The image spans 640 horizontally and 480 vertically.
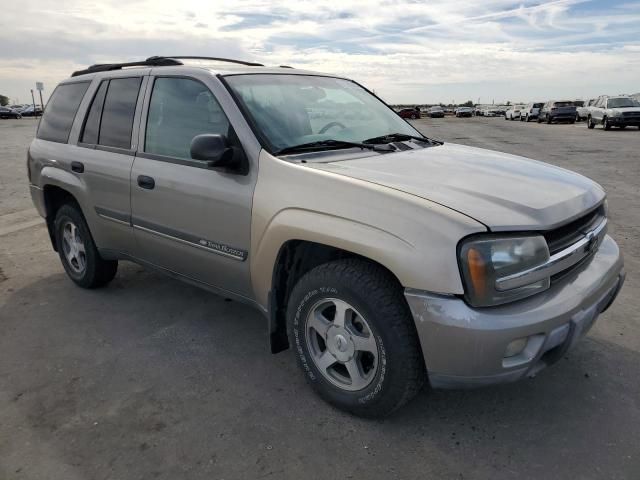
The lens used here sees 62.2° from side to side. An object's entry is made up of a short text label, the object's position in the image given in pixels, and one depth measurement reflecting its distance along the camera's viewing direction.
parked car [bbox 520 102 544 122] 42.09
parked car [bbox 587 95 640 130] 24.20
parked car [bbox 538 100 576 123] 35.56
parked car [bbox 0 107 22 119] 48.56
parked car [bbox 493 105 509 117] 68.16
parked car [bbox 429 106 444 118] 57.03
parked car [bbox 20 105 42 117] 58.09
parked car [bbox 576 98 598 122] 28.14
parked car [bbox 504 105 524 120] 46.34
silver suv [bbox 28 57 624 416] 2.25
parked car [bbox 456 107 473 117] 60.97
